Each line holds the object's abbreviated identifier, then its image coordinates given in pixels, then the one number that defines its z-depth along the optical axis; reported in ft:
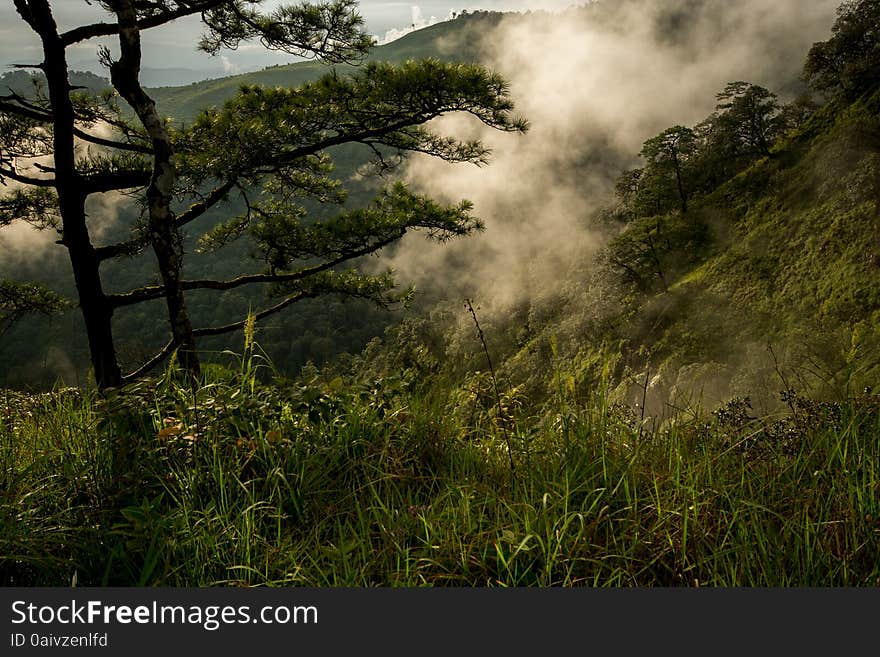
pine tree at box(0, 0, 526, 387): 18.78
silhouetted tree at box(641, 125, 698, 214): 167.43
